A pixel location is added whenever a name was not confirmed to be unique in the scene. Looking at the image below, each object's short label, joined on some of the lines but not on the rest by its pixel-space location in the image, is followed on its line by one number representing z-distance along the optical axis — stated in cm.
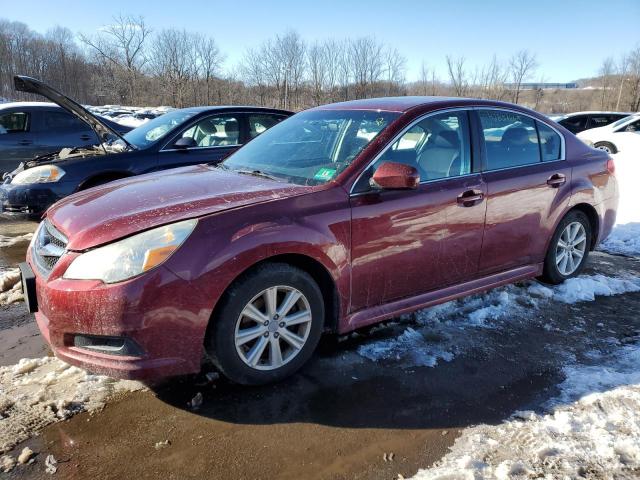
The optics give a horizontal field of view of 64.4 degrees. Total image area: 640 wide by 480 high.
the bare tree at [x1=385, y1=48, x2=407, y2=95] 4553
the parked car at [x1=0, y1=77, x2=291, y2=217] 577
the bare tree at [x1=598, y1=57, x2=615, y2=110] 4738
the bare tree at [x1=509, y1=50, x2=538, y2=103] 4453
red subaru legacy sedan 256
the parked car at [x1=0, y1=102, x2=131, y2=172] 887
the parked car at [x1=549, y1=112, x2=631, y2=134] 1738
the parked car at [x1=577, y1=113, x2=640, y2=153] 1409
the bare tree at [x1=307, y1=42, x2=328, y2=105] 4660
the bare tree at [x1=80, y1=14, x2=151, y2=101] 6900
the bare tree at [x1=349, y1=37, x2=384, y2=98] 4522
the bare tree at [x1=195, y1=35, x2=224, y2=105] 5744
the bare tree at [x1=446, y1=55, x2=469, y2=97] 4316
